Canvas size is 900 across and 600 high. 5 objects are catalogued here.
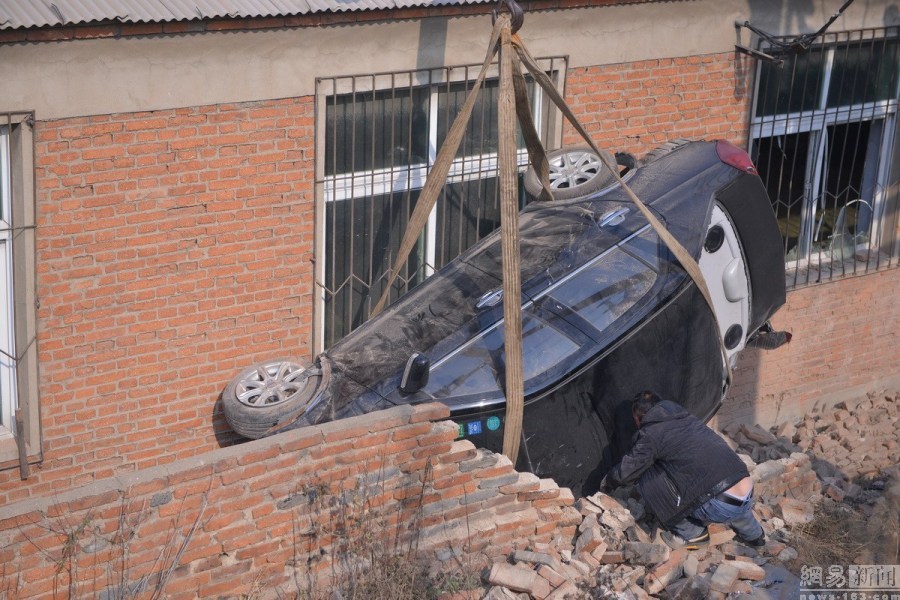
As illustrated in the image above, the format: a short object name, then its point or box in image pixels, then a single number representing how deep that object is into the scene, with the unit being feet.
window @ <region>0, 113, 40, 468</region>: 40.65
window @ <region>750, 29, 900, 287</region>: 61.41
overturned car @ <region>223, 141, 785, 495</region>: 39.52
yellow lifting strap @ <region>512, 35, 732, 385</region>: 39.23
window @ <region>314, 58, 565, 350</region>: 48.14
